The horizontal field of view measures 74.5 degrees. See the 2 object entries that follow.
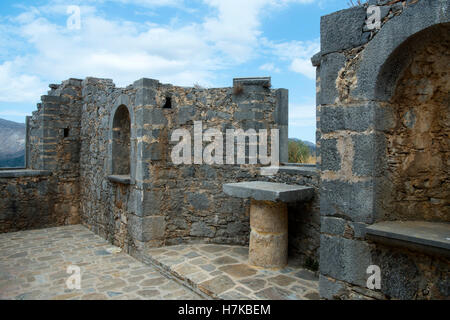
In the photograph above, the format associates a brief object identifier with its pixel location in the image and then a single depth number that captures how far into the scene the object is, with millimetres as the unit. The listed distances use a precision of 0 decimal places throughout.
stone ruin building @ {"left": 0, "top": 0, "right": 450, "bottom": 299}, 2186
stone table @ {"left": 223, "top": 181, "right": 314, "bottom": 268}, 4094
